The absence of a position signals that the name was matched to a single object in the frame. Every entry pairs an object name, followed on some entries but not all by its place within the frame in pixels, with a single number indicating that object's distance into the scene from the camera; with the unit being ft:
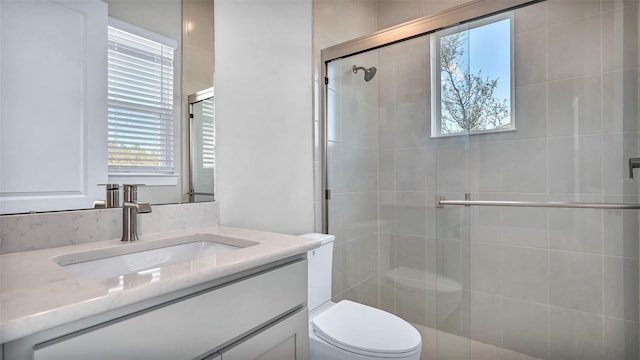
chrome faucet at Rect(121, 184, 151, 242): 3.18
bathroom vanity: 1.58
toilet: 3.80
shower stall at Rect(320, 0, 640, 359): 5.10
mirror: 2.76
